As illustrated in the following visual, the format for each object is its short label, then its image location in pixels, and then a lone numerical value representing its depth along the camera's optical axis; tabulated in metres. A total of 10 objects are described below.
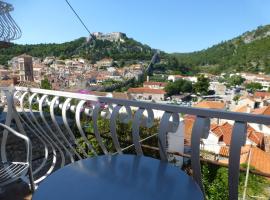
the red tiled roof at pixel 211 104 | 33.00
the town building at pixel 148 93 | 53.48
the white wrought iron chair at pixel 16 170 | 1.47
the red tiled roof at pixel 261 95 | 44.08
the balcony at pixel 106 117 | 1.10
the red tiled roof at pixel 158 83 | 68.69
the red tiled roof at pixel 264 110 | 25.01
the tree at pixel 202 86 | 64.56
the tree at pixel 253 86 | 66.99
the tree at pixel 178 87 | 62.80
